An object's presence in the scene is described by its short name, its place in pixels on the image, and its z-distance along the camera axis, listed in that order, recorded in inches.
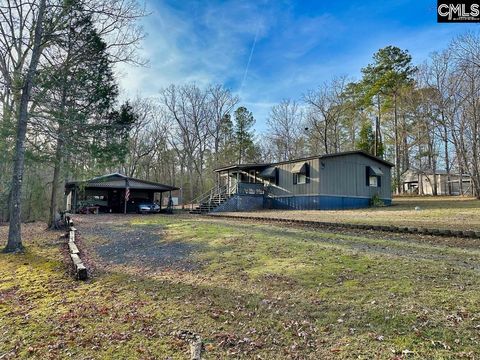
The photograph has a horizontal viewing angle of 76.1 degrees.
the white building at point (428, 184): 1393.9
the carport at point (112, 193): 1054.4
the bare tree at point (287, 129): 1594.5
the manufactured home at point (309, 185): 834.8
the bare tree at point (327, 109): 1409.9
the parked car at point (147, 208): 1072.8
